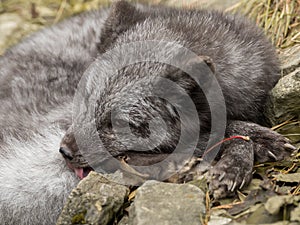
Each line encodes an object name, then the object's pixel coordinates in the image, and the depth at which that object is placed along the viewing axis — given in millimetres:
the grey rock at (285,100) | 7691
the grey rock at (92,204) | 6219
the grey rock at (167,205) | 5879
